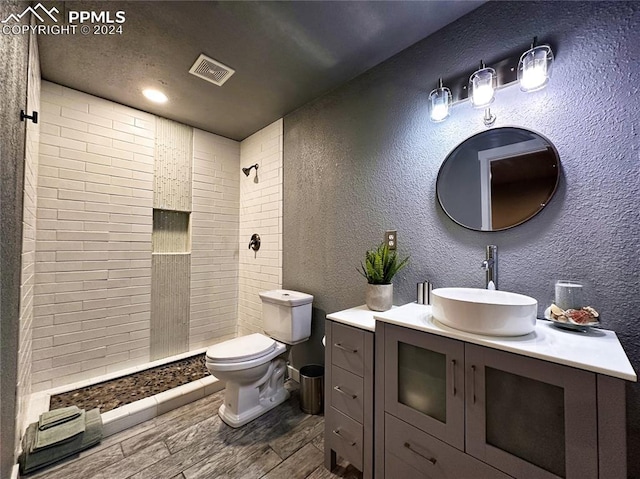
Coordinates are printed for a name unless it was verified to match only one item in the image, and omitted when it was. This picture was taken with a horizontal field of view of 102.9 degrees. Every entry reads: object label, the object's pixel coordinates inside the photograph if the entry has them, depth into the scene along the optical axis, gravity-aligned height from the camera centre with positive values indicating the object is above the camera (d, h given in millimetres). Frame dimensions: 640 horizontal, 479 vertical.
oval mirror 1183 +337
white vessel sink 904 -266
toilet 1693 -787
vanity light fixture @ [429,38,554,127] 1136 +819
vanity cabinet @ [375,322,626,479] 725 -588
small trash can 1878 -1110
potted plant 1511 -204
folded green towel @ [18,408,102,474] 1362 -1153
